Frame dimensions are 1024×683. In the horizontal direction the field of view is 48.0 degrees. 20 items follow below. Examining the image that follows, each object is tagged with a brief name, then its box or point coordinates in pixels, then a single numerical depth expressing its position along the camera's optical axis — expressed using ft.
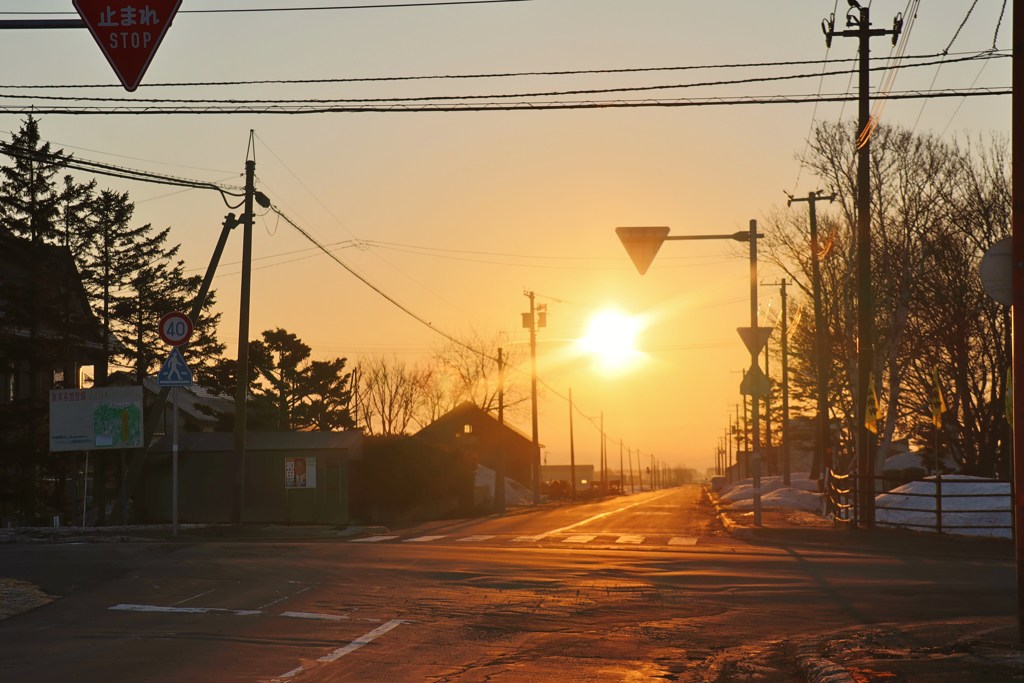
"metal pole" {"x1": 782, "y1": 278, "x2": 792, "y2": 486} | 192.44
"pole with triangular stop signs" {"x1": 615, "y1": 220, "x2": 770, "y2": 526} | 79.05
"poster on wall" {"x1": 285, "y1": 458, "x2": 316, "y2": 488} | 141.90
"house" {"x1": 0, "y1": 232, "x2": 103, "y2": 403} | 149.59
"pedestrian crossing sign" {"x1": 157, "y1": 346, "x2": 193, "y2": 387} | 78.02
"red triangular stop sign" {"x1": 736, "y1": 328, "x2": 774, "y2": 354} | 89.40
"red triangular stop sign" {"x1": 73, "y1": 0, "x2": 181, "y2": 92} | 35.35
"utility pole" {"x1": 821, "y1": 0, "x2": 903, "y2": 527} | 84.23
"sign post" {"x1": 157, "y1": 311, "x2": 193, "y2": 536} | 76.18
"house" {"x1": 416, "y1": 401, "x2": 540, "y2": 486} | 326.24
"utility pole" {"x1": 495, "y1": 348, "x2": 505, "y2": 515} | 172.55
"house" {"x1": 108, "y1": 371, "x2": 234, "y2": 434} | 204.10
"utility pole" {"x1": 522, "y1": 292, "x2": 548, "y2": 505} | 205.36
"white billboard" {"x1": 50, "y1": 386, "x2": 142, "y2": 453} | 119.65
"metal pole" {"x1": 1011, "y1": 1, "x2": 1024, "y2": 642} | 29.55
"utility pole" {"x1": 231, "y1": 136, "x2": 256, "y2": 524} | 100.12
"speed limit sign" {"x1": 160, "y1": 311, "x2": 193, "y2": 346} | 76.02
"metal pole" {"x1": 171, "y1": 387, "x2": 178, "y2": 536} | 75.88
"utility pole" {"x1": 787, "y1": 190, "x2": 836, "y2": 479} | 144.05
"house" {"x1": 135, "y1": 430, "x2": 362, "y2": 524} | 142.61
